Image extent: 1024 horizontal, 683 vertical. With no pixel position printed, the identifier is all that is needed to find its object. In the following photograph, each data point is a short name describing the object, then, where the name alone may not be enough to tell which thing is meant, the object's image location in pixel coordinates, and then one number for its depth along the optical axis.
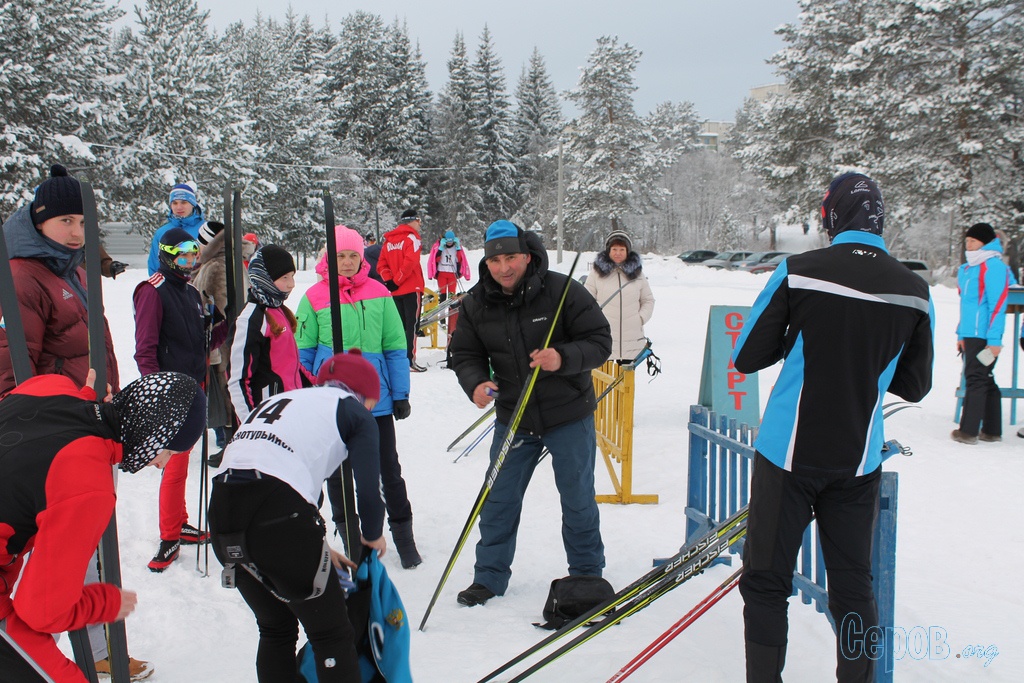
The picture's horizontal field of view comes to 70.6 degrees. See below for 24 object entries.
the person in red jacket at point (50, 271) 3.13
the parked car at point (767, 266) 36.11
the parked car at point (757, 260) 38.94
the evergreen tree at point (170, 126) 29.97
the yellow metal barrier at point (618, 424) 5.57
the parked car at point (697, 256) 45.02
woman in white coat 7.45
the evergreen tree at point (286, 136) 40.17
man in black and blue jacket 2.49
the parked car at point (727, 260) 40.15
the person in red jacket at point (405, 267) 10.12
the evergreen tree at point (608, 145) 44.53
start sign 6.80
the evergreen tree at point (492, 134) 48.16
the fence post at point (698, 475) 4.23
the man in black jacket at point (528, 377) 3.70
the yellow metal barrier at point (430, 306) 13.42
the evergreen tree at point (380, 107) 46.88
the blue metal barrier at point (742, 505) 2.77
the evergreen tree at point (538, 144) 50.06
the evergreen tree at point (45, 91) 25.41
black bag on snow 3.55
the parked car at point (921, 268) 31.81
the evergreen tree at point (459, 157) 47.97
